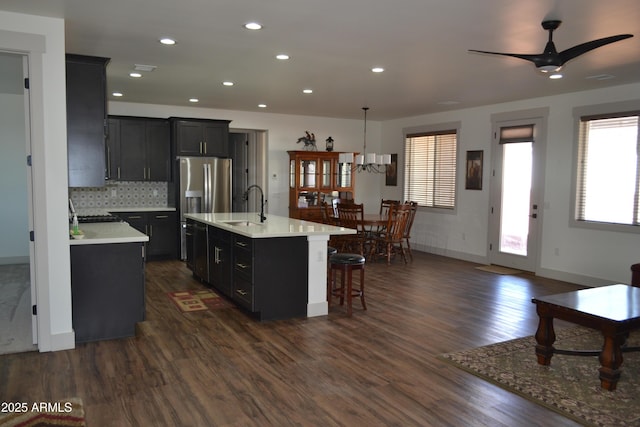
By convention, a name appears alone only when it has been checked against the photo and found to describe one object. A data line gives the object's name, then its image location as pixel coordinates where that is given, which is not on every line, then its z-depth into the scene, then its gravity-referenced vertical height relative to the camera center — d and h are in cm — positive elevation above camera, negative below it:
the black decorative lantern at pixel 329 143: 958 +76
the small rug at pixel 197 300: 525 -137
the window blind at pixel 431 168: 891 +28
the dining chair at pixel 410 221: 827 -66
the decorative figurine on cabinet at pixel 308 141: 959 +79
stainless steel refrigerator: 798 -12
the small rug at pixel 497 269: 749 -135
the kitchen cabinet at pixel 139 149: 781 +49
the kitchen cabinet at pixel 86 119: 415 +51
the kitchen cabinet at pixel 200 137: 802 +72
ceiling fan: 335 +93
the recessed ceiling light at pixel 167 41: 433 +125
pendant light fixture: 840 +40
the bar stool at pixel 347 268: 498 -91
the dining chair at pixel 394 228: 795 -75
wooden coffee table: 325 -91
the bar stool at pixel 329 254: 524 -80
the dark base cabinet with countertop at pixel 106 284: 407 -91
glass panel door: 749 -21
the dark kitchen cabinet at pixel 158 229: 781 -81
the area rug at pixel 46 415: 273 -138
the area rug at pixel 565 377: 297 -138
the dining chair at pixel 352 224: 801 -70
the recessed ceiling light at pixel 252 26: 385 +124
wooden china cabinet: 927 +2
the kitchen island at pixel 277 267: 468 -86
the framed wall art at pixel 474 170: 826 +23
